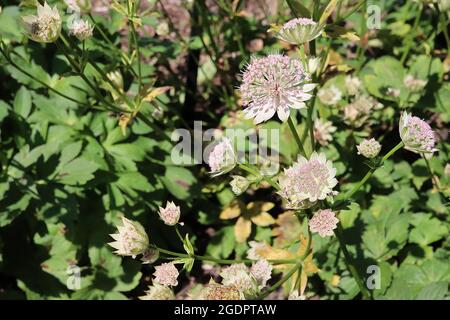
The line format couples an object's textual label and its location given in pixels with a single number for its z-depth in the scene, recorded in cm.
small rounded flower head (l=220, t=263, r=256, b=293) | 47
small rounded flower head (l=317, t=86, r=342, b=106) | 63
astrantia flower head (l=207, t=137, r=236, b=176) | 49
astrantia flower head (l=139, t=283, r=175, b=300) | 48
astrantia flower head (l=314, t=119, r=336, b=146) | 61
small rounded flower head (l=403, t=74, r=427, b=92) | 61
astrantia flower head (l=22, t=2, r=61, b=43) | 50
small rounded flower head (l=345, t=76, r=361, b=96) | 63
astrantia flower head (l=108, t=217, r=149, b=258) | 46
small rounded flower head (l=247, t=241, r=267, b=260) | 55
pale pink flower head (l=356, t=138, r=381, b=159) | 46
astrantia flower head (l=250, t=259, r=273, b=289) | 49
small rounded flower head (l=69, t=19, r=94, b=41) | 52
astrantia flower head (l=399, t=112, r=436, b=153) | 47
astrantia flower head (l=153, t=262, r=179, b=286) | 46
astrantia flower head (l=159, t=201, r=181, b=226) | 48
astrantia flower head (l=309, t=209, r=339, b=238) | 46
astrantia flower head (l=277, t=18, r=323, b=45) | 47
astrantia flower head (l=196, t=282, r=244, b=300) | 45
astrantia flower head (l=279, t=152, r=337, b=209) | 46
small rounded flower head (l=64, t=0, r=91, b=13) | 55
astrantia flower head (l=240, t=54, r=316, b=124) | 47
